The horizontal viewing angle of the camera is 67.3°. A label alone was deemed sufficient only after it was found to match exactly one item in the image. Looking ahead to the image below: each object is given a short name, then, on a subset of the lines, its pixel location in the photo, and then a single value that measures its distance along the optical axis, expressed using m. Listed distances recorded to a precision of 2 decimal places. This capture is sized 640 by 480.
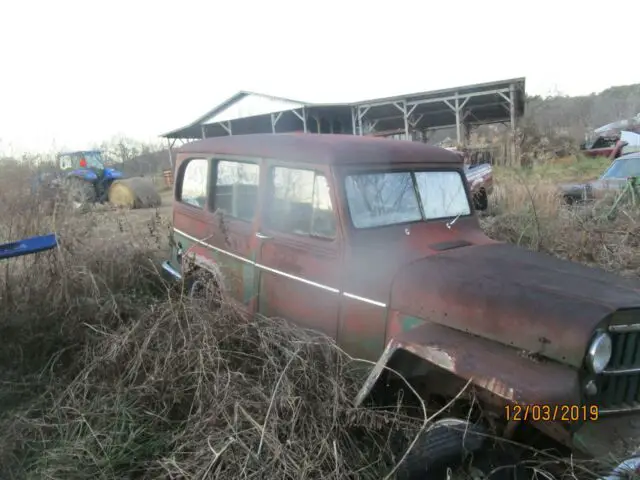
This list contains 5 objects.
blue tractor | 14.62
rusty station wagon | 2.16
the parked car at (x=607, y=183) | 9.43
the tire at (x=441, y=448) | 2.25
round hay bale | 14.54
